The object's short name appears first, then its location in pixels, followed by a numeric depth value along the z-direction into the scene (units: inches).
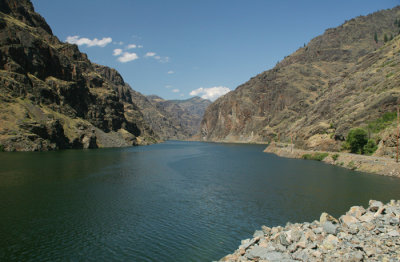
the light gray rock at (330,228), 662.5
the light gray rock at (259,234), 759.7
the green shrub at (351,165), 2551.7
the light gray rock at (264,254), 607.5
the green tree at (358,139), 2940.5
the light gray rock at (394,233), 601.9
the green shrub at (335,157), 3083.2
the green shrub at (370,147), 2787.9
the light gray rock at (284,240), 659.4
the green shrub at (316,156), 3445.6
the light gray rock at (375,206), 766.1
